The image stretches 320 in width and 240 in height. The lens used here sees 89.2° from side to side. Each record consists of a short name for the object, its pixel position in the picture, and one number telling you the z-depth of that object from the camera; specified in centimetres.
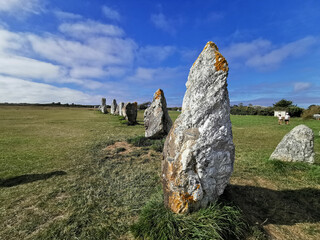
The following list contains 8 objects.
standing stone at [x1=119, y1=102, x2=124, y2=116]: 2958
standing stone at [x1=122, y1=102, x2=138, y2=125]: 1895
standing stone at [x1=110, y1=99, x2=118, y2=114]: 3440
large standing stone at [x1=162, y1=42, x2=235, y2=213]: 310
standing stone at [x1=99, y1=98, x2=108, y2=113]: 3862
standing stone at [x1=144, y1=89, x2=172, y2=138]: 984
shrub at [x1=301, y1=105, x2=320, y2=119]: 2556
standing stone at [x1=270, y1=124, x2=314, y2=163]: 625
